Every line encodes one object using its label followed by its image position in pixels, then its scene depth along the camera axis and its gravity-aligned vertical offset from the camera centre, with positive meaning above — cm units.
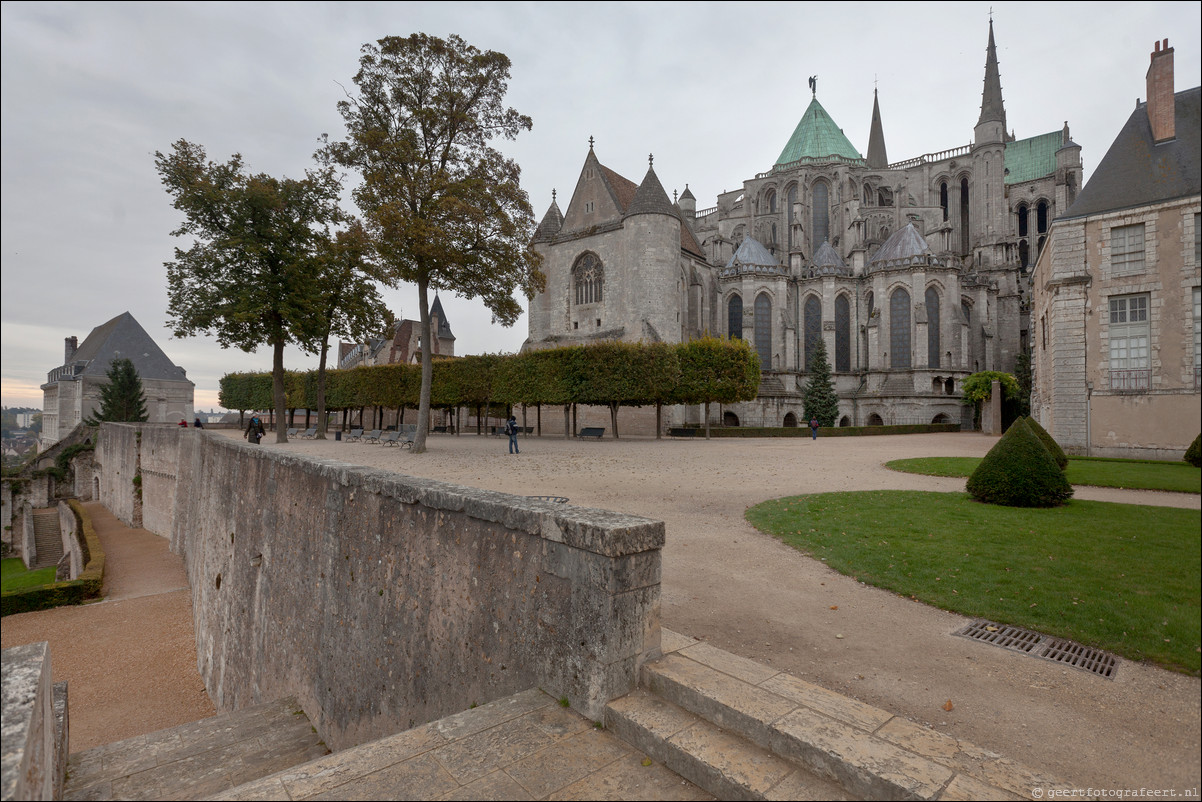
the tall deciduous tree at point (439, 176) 1745 +781
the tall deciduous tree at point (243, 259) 2127 +614
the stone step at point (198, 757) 367 -290
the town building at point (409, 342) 6006 +755
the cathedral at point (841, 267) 3663 +1030
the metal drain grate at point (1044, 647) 339 -167
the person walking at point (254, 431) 2038 -75
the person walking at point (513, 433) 1891 -86
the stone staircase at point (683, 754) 201 -146
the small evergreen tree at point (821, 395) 4003 +73
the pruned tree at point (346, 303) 2331 +472
